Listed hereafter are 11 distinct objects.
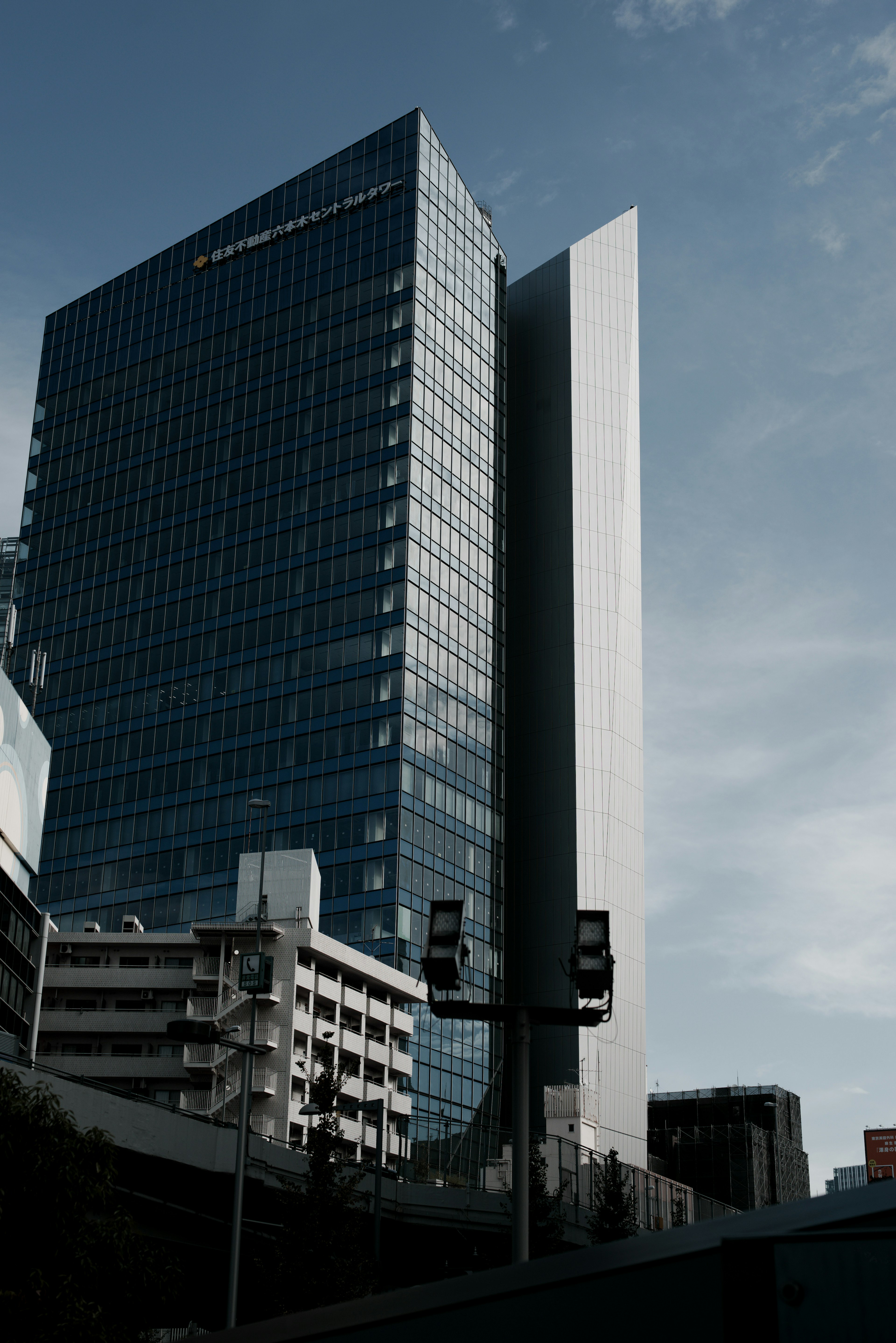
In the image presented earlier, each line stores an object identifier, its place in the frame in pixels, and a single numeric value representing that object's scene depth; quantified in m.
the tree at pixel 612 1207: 52.41
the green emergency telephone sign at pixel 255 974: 43.00
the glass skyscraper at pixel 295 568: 128.38
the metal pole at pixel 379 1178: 47.31
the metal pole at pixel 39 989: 81.38
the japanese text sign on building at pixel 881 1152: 129.62
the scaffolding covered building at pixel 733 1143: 130.12
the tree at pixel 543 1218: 49.19
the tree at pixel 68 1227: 24.45
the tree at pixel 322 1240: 40.59
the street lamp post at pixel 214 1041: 35.56
